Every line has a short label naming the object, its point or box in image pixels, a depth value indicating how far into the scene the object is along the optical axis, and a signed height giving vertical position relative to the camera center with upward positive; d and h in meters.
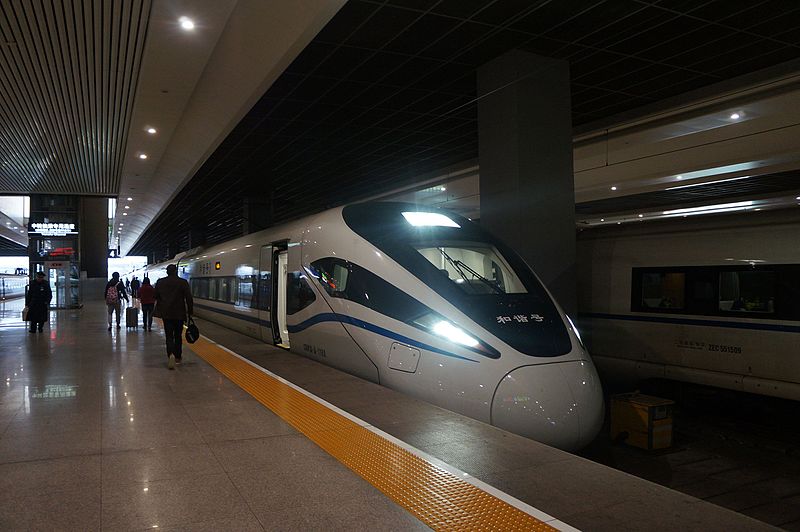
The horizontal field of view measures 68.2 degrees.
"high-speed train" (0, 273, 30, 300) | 26.48 -0.14
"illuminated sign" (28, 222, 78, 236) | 25.39 +2.30
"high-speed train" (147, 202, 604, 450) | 5.26 -0.43
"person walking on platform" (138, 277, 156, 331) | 13.42 -0.33
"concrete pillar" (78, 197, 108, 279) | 34.06 +2.70
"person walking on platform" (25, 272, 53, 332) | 13.47 -0.45
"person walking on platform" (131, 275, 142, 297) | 27.97 -0.21
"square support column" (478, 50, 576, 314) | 8.02 +1.61
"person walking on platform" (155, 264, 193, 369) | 8.25 -0.32
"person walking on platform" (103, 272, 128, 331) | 15.16 -0.34
